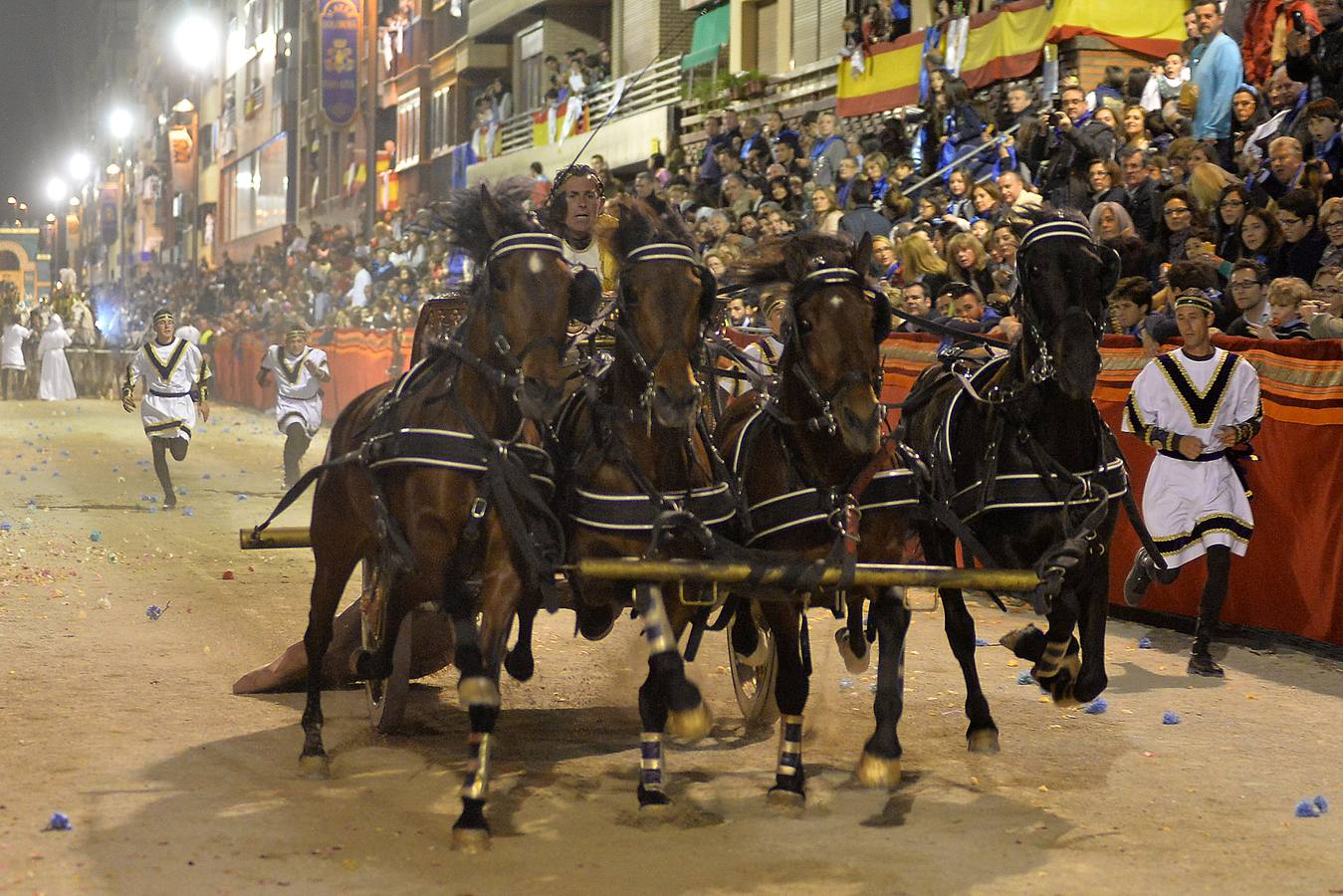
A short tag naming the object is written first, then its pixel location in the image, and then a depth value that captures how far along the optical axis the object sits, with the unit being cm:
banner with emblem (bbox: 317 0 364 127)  5250
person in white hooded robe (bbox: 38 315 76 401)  3939
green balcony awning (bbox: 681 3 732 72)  3203
